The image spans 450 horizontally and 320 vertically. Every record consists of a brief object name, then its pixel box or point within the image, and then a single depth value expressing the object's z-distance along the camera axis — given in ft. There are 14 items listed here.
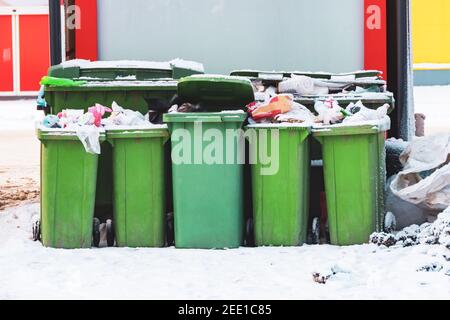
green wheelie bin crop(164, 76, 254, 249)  38.17
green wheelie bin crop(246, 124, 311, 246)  38.45
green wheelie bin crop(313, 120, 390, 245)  38.50
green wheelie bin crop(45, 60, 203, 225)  41.27
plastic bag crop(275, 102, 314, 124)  39.29
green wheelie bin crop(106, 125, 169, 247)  38.93
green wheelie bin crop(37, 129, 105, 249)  38.40
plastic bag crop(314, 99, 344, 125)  40.01
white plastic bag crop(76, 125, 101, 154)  38.17
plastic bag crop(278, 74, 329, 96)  43.57
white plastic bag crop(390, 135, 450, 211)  39.14
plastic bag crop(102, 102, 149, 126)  39.78
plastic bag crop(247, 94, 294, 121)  39.65
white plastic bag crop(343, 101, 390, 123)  39.65
